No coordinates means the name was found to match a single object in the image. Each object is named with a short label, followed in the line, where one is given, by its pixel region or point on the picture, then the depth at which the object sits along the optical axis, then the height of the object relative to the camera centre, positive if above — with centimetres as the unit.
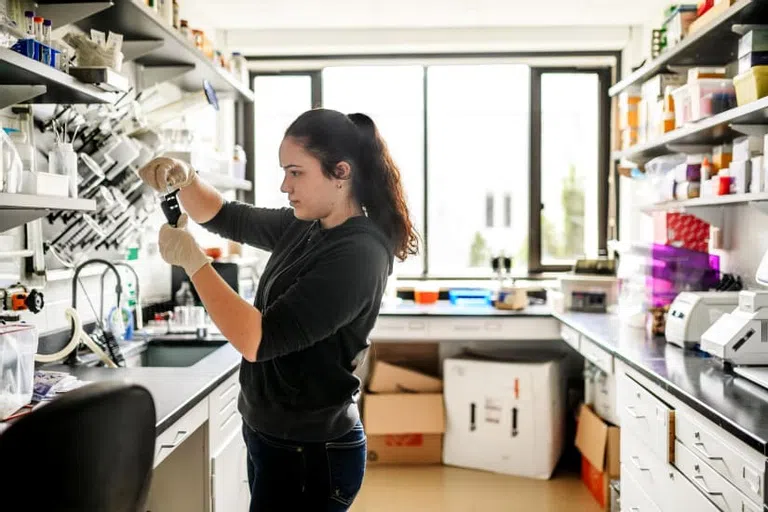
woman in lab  150 -10
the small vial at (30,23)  184 +57
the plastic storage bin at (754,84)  215 +49
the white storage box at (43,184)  173 +15
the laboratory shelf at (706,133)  216 +42
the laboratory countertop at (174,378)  177 -41
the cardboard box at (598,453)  323 -99
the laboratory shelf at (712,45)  222 +75
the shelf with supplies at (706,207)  243 +15
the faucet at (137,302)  269 -23
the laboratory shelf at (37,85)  161 +41
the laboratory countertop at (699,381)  163 -40
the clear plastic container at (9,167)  161 +18
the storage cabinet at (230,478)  223 -79
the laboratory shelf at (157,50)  240 +78
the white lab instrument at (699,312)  252 -25
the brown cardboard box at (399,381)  398 -78
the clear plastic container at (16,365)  160 -29
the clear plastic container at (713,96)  251 +53
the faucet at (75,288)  231 -16
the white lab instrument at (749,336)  212 -28
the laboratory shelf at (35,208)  171 +9
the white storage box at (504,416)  373 -92
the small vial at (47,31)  185 +56
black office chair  86 -28
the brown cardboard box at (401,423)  385 -98
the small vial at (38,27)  185 +57
